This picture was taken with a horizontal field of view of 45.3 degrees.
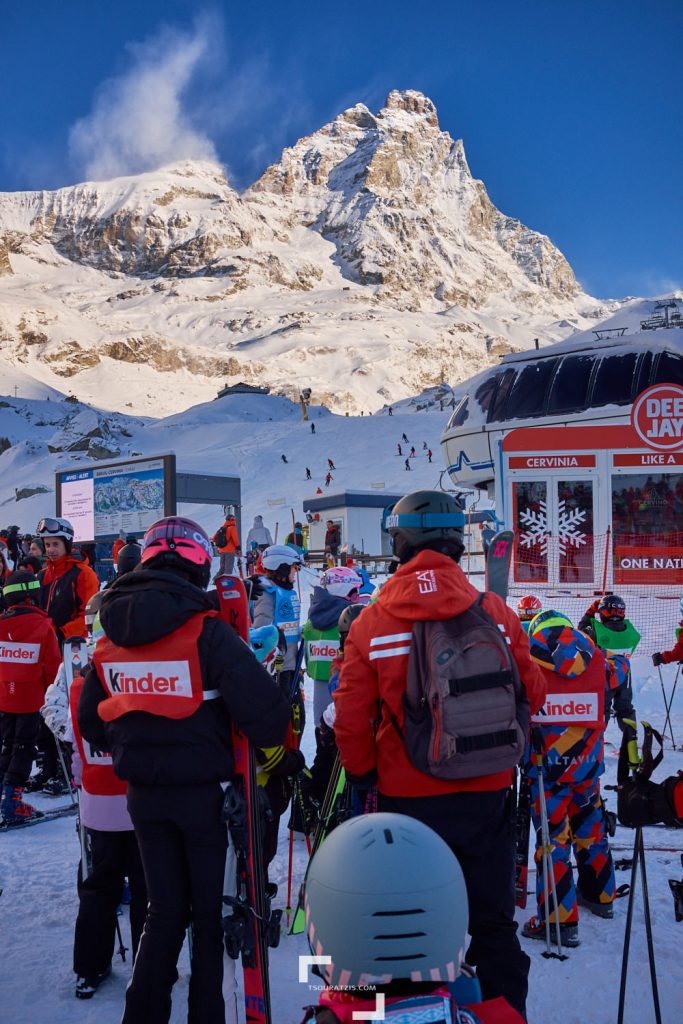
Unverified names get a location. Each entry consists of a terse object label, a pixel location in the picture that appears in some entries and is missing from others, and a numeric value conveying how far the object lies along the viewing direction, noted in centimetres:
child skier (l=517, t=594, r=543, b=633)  586
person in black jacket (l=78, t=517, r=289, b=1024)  271
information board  1592
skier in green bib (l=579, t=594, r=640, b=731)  679
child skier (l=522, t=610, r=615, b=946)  398
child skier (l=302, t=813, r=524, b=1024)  147
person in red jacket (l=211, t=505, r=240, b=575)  1900
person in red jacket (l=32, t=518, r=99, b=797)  669
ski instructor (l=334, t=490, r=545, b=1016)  261
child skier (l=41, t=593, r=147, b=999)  339
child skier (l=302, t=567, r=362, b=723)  546
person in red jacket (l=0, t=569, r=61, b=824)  564
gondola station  1398
